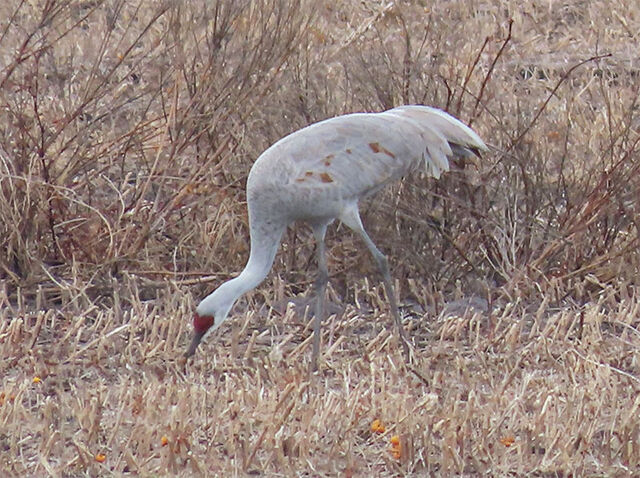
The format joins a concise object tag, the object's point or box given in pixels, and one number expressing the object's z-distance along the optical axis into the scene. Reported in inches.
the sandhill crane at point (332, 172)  467.5
